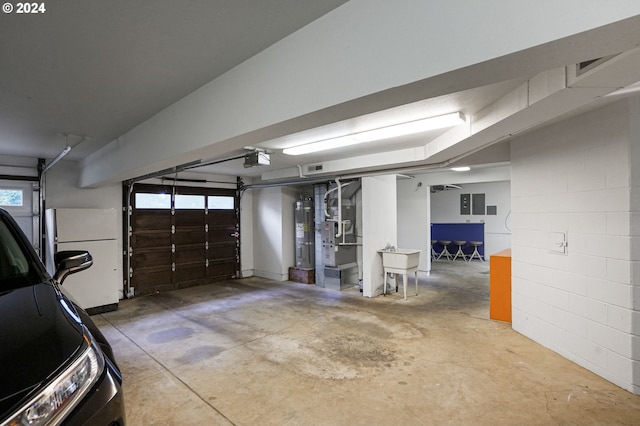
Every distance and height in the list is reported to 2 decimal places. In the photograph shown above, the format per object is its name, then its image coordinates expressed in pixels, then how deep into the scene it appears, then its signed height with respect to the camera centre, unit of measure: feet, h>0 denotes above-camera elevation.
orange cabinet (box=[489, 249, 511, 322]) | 14.20 -3.57
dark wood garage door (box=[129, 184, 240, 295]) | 20.56 -1.66
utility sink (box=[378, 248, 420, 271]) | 18.19 -2.83
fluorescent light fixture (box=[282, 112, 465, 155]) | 9.80 +2.94
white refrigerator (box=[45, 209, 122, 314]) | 15.87 -1.62
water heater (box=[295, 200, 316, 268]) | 24.02 -1.57
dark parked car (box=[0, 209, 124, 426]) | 2.67 -1.48
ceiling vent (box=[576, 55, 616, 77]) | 5.16 +2.52
